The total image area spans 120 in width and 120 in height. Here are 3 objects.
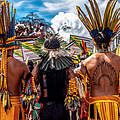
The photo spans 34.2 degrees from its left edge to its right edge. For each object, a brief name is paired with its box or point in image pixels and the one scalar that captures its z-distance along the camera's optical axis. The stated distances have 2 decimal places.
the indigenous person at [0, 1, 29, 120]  3.04
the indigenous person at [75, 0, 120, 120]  2.99
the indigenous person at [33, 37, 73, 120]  3.16
